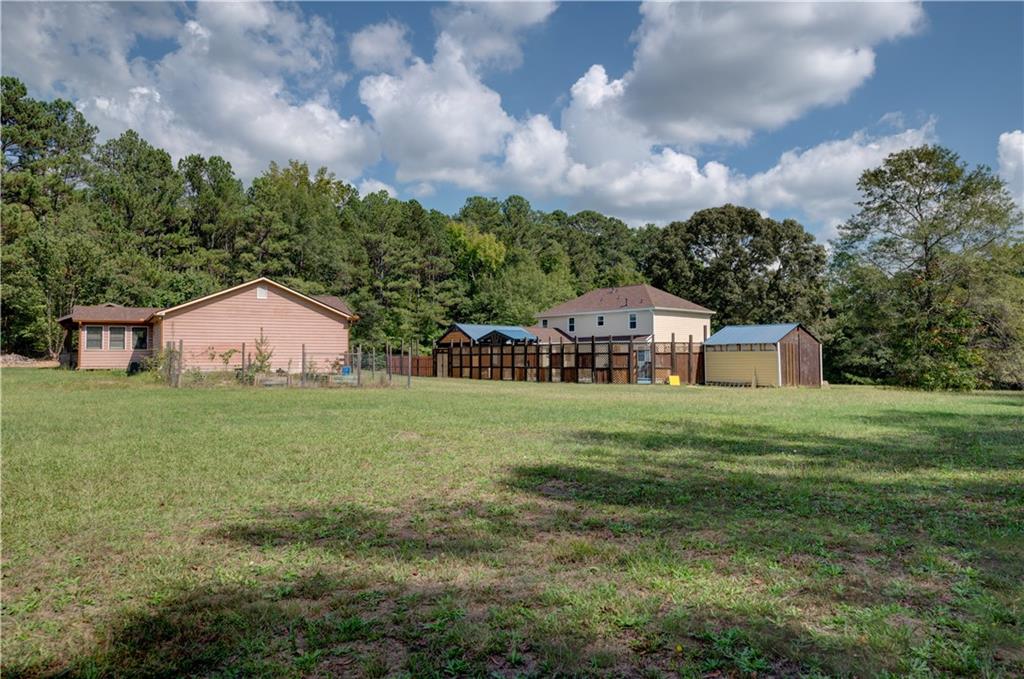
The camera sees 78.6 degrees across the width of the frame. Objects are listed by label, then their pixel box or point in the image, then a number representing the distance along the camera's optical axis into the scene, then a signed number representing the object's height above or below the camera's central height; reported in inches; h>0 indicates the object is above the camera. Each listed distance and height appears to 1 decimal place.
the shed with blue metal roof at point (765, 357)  1151.6 +18.5
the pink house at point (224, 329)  1067.9 +68.9
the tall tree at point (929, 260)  1142.3 +207.1
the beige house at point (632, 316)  1579.7 +136.1
